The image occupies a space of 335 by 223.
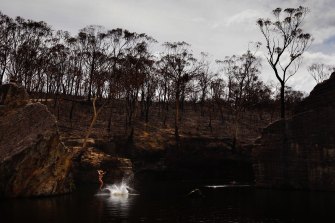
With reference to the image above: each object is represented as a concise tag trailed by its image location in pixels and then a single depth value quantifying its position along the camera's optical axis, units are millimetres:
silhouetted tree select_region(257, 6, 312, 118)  55438
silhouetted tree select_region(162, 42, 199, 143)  71562
